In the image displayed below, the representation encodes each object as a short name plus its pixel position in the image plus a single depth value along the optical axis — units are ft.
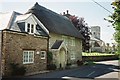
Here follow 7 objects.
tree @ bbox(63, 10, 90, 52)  82.13
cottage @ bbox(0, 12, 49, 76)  28.31
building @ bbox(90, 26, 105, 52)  139.48
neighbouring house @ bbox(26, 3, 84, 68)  43.22
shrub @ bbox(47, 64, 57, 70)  39.31
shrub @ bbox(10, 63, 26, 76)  29.14
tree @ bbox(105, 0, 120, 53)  16.79
